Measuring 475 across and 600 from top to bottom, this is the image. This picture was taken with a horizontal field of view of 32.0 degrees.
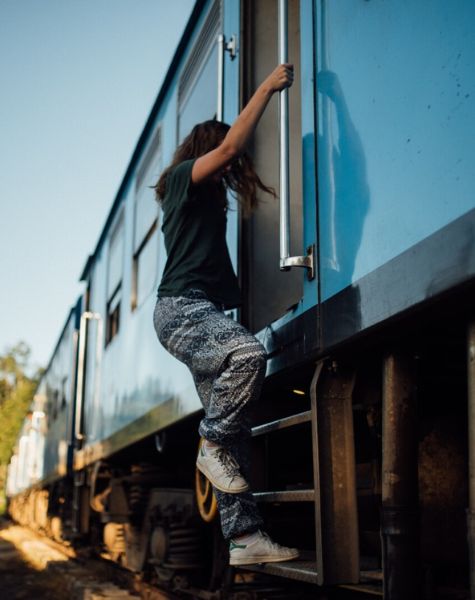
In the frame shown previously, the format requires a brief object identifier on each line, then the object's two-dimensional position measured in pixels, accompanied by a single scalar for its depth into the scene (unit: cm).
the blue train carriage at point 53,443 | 1090
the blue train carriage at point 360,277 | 194
